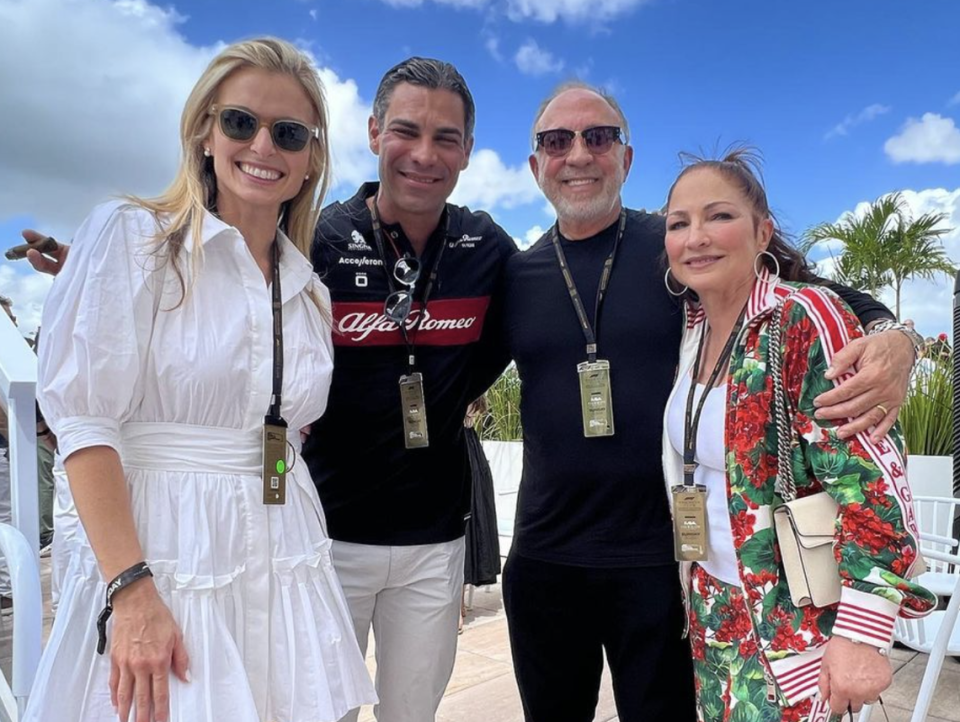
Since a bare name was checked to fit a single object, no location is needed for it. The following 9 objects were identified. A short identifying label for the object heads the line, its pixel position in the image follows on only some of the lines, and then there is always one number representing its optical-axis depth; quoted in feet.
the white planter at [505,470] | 20.47
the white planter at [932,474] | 15.82
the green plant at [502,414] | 25.13
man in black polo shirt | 7.03
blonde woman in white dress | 4.17
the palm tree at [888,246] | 48.39
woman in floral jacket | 4.74
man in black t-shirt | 6.55
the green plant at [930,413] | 16.46
